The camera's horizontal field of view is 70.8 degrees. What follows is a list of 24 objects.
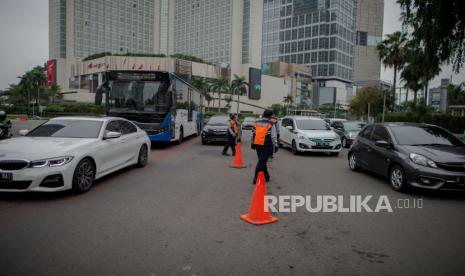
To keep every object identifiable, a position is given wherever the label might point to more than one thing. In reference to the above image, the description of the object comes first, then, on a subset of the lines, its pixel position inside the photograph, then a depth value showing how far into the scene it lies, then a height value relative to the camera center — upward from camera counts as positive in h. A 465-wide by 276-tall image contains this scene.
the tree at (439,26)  10.80 +3.27
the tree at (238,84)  89.50 +8.71
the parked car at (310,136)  13.41 -0.78
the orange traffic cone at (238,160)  10.30 -1.41
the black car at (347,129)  17.65 -0.62
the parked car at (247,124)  36.19 -0.89
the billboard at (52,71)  115.62 +13.94
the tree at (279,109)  112.61 +2.65
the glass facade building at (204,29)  130.12 +36.98
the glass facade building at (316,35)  139.00 +36.95
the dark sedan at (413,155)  6.44 -0.76
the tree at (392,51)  36.38 +7.74
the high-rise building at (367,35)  167.75 +43.71
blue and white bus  13.73 +0.61
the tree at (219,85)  91.81 +8.53
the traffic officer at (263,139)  7.44 -0.52
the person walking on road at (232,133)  12.56 -0.68
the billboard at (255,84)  110.75 +11.04
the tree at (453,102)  65.03 +4.66
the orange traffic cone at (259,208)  4.94 -1.39
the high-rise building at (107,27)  117.50 +34.08
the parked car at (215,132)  16.80 -0.86
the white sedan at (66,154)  5.73 -0.85
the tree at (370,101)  56.94 +3.43
